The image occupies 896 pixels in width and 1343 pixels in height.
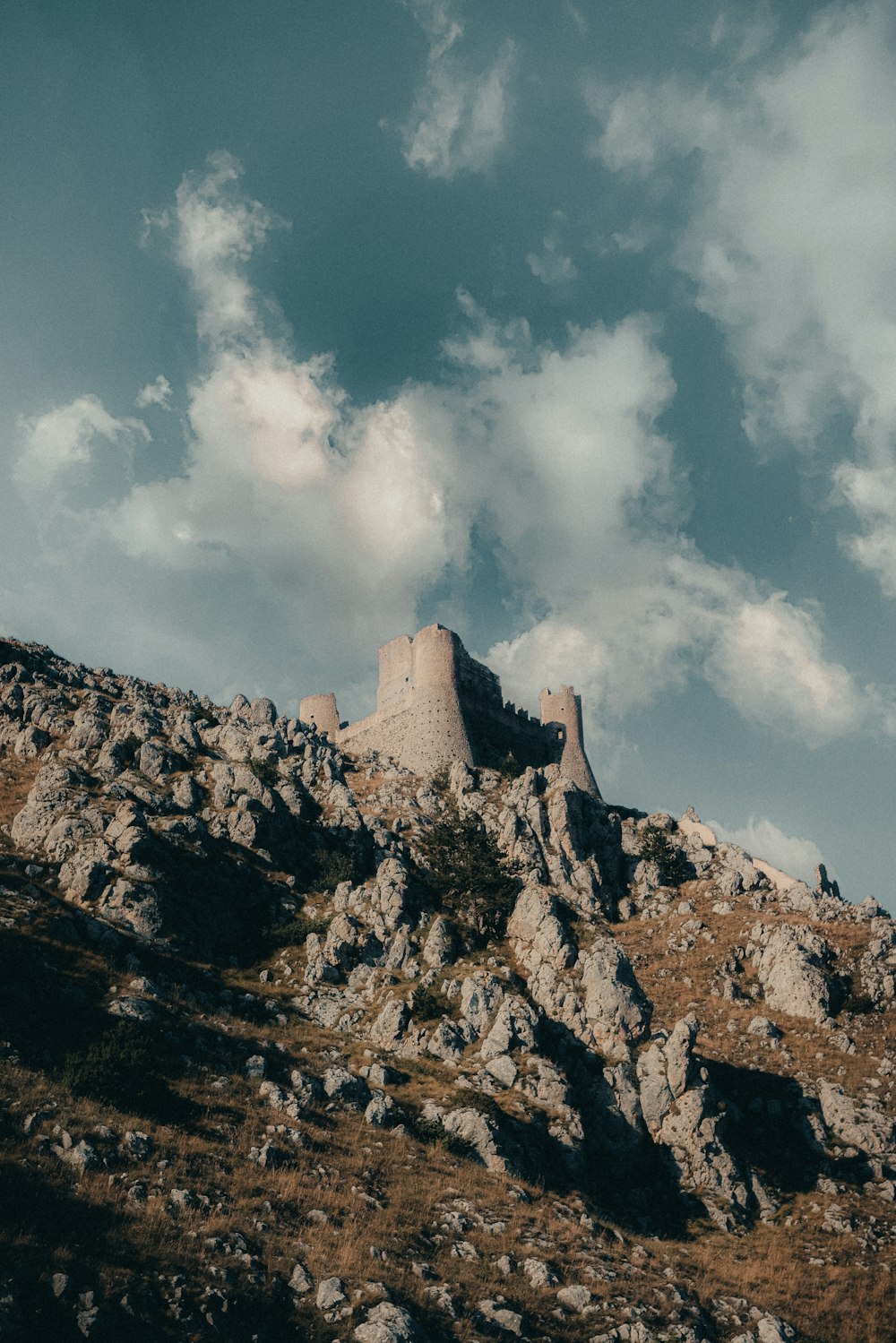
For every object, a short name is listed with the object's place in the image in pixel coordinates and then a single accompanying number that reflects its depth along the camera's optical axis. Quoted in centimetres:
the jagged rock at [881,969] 3962
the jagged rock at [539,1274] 1861
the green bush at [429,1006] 3394
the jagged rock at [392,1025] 3266
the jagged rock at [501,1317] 1631
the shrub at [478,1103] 2702
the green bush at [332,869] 4547
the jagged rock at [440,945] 3859
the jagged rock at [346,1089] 2709
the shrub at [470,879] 4350
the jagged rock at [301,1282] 1591
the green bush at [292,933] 3969
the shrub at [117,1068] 2170
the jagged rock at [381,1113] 2616
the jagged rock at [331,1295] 1552
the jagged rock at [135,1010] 2717
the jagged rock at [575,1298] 1798
